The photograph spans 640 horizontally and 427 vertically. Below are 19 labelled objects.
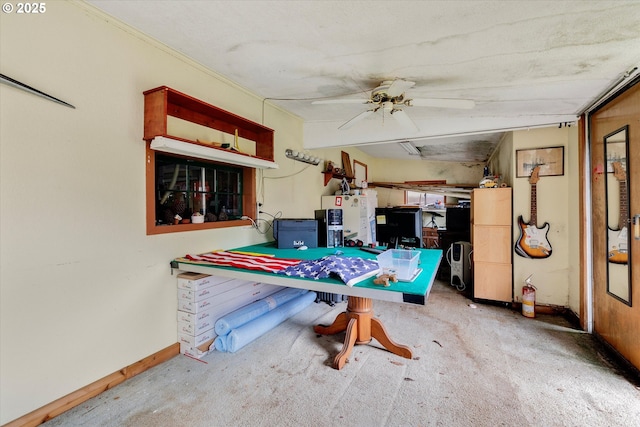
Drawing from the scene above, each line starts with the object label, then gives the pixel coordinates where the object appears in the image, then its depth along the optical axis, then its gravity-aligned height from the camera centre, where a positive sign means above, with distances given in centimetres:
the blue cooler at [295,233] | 290 -20
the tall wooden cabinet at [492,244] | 348 -41
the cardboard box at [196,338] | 229 -104
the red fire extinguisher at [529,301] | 314 -102
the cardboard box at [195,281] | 227 -56
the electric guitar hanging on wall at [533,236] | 330 -29
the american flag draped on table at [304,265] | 179 -38
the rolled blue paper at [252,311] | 241 -93
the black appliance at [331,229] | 303 -17
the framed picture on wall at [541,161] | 322 +61
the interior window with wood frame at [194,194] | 228 +20
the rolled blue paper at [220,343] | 239 -111
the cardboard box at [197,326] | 228 -93
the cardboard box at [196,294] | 227 -66
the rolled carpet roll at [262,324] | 237 -105
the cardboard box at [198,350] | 229 -113
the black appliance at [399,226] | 469 -24
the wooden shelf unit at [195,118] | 203 +89
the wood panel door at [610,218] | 204 -8
